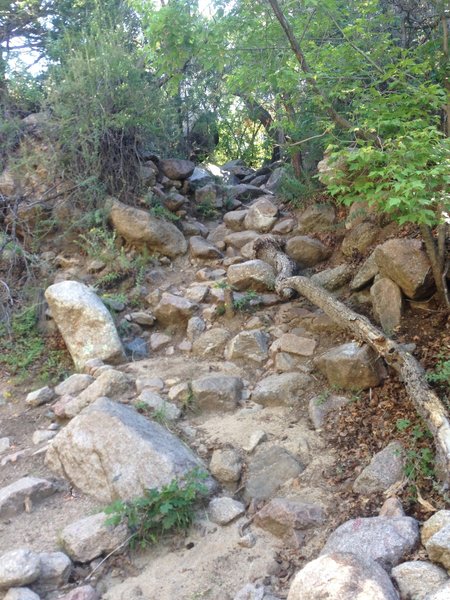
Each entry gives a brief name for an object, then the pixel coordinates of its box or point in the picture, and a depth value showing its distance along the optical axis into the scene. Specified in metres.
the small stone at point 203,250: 6.91
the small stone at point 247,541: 3.23
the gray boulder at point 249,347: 5.12
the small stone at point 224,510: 3.43
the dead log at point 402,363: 3.17
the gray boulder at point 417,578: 2.42
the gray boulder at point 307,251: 6.18
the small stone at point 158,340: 5.62
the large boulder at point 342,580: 2.31
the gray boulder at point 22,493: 3.67
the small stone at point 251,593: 2.80
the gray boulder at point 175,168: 8.16
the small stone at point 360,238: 5.65
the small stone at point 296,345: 4.93
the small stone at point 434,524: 2.69
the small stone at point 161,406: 4.42
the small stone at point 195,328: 5.64
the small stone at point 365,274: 5.13
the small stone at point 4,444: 4.49
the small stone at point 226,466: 3.79
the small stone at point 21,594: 2.88
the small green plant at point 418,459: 3.26
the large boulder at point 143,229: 6.84
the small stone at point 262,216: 7.19
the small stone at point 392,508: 3.04
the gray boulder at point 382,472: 3.37
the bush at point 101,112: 6.93
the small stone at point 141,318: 5.89
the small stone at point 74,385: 4.91
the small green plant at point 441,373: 3.60
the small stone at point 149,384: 4.73
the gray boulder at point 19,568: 2.95
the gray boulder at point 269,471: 3.67
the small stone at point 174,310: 5.86
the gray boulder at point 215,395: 4.58
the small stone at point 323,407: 4.19
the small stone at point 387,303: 4.63
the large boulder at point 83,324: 5.29
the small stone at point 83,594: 2.93
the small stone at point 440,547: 2.45
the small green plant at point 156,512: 3.26
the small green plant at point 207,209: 8.09
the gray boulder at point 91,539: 3.23
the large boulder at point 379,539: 2.68
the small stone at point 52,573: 3.06
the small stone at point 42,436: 4.48
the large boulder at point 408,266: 4.54
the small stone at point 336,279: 5.50
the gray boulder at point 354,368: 4.21
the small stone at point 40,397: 4.97
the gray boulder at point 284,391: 4.52
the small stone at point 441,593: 2.17
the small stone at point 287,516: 3.24
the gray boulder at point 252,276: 5.89
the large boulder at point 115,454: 3.61
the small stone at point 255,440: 4.03
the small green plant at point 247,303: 5.73
